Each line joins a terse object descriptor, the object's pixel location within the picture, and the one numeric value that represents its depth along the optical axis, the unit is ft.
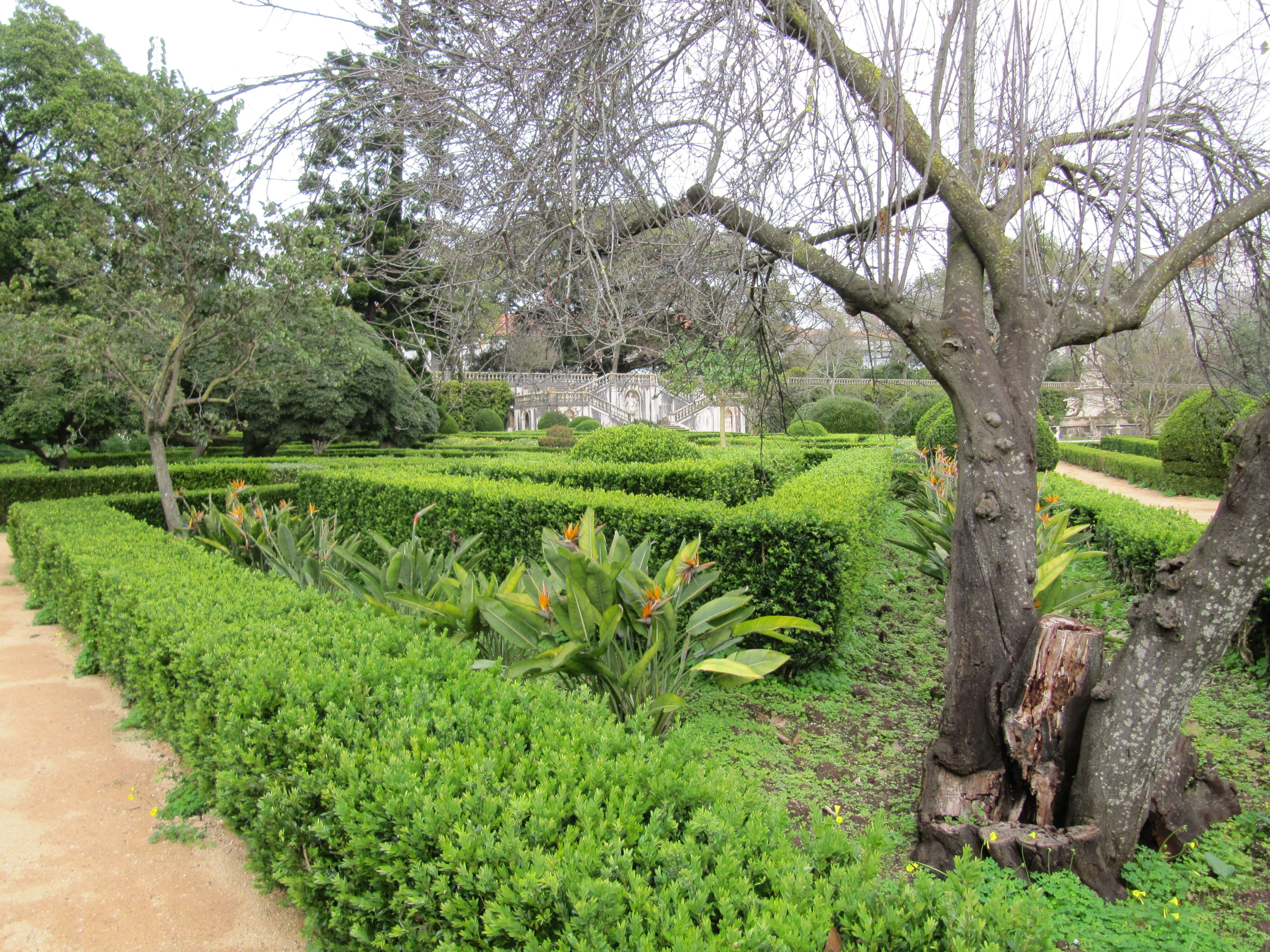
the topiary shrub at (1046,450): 41.78
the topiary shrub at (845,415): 73.26
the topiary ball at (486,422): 93.81
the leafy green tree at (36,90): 59.82
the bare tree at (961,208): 7.47
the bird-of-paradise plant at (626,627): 9.46
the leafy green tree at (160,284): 18.70
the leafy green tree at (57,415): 29.37
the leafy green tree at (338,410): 46.34
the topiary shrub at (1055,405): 89.04
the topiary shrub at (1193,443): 38.78
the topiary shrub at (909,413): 76.74
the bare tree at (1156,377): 54.49
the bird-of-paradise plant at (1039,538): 10.94
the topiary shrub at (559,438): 67.10
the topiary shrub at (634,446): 29.12
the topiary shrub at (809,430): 54.19
